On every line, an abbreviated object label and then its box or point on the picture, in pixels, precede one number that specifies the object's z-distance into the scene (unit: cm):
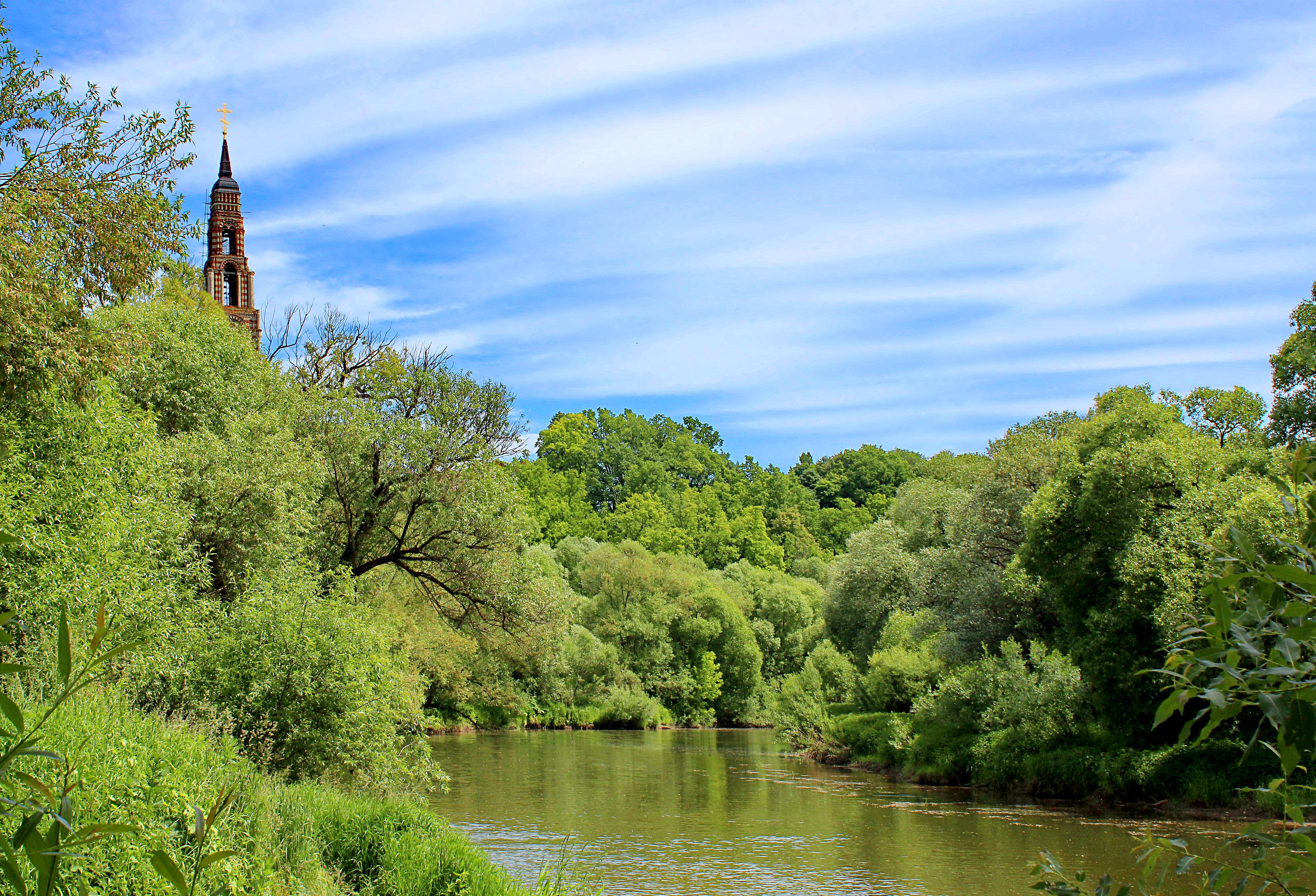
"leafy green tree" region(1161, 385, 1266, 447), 4516
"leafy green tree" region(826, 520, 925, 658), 4712
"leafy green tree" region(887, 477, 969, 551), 4231
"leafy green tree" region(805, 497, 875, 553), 11425
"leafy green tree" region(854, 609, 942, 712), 3703
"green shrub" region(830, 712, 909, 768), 3400
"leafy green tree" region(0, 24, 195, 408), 1217
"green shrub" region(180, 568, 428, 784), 1595
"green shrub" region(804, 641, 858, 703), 4369
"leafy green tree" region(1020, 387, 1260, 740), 2455
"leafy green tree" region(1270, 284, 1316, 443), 3397
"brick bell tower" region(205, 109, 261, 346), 6500
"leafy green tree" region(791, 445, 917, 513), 12700
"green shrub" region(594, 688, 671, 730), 5819
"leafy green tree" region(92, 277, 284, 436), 2386
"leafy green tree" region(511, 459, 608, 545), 9231
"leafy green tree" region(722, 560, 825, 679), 7150
